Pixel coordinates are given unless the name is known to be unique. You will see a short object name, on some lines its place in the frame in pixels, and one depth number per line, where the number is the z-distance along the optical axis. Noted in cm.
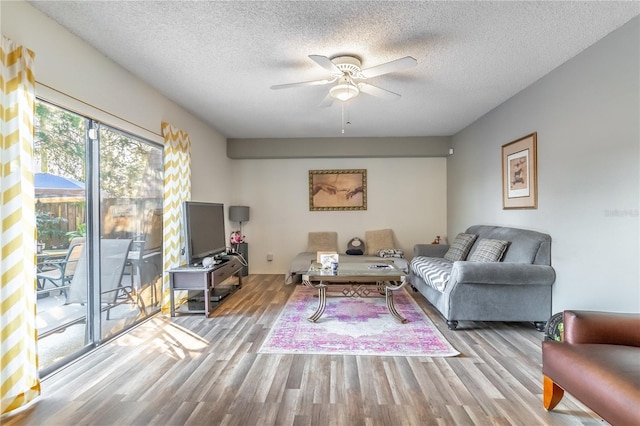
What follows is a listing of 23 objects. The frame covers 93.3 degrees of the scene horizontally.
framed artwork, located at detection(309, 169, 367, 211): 581
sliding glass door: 224
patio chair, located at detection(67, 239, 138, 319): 250
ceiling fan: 230
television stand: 340
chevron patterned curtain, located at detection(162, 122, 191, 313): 355
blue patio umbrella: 215
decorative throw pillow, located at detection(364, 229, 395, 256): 558
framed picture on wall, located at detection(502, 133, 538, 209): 327
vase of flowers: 527
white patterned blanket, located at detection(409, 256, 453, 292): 323
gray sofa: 290
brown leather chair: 131
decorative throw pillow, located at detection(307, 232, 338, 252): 565
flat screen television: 350
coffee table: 319
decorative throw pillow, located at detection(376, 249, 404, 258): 522
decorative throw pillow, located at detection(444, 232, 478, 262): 400
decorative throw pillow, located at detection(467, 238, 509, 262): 332
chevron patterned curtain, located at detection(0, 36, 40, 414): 177
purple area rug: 260
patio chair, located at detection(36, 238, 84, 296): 220
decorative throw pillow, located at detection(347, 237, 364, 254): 549
